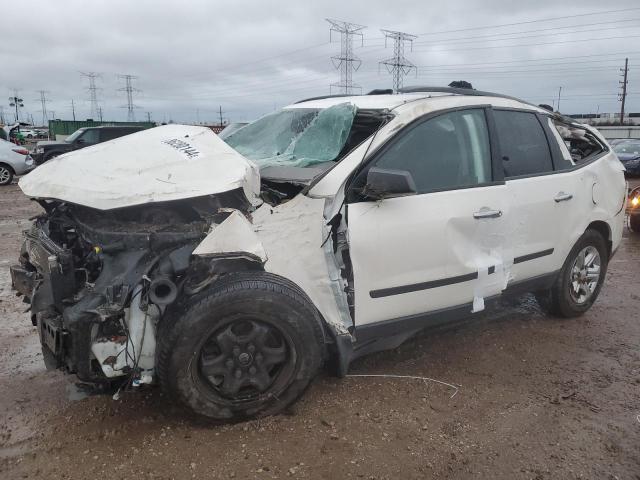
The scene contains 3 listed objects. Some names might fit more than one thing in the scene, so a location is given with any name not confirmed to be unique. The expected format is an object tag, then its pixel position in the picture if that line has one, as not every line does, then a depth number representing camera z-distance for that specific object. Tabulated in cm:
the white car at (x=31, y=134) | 5744
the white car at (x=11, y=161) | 1510
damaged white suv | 262
